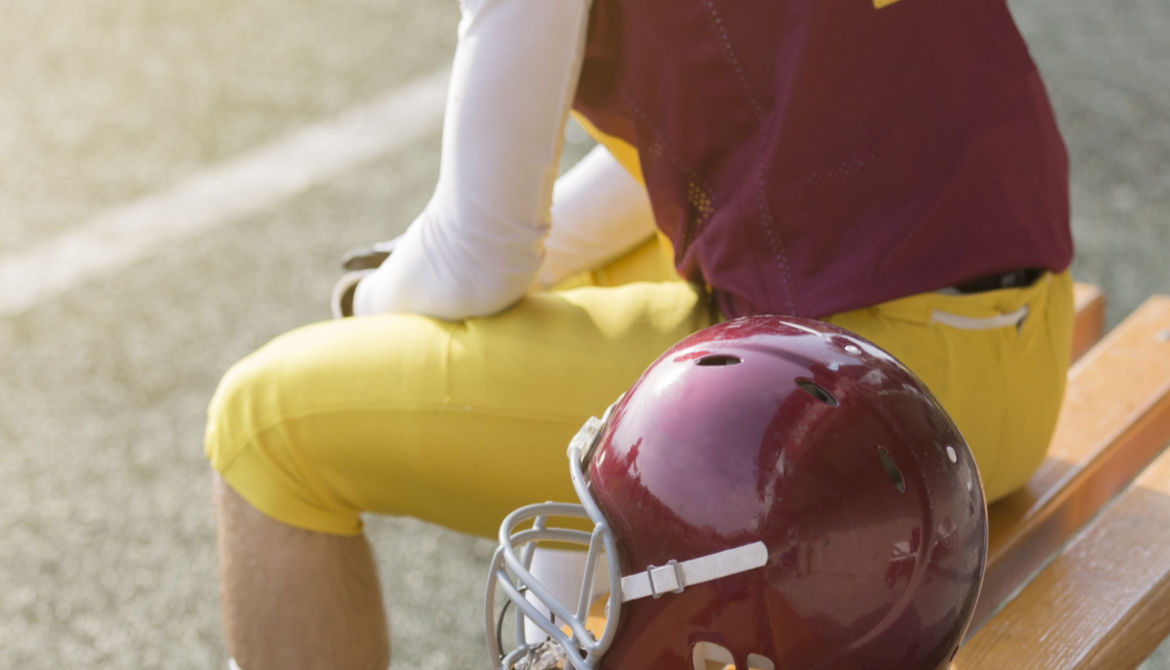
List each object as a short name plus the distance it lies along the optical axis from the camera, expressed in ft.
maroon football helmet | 11.39
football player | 12.09
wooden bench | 12.18
